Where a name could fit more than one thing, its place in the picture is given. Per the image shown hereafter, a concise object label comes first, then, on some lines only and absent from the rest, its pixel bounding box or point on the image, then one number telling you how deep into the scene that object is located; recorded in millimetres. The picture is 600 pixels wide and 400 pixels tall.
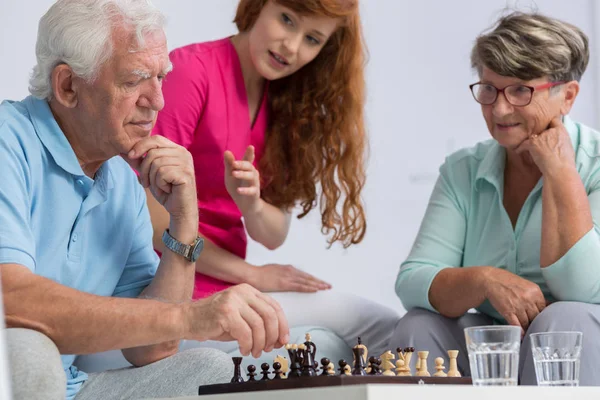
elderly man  2349
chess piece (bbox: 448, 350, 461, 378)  2398
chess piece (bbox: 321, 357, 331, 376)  2193
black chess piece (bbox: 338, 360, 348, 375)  2254
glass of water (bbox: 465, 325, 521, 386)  2167
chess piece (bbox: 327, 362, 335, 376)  2206
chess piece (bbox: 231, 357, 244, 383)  2305
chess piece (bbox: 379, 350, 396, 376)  2437
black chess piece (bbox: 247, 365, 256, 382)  2306
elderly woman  3028
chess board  2118
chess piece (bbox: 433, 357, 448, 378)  2369
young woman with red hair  3368
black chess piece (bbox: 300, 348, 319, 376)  2210
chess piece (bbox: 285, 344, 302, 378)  2214
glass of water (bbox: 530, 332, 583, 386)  2276
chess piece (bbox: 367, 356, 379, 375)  2306
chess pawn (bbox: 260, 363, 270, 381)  2298
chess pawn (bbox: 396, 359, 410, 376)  2356
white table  2009
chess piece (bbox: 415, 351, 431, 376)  2351
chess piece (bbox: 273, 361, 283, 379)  2269
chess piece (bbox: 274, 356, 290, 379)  2428
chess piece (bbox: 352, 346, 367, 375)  2268
